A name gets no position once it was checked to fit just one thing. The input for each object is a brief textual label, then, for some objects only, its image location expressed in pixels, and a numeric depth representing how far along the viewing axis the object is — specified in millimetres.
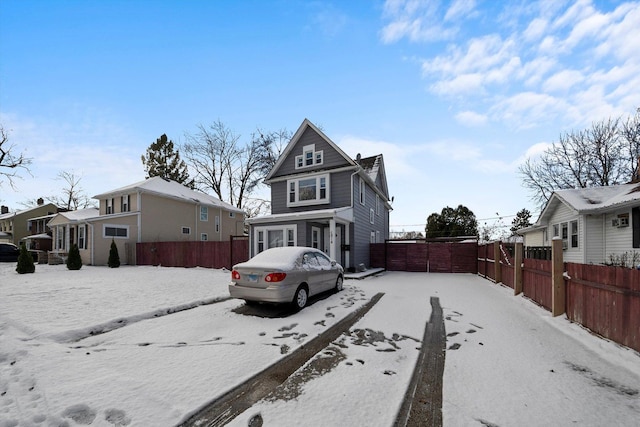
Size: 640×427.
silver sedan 6203
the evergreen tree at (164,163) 34531
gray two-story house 14055
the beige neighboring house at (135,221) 19109
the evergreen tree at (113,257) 17688
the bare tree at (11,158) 22648
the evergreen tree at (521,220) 38344
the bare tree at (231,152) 32562
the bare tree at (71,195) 38150
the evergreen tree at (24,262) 13789
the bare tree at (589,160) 20547
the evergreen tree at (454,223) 33250
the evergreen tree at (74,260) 15734
